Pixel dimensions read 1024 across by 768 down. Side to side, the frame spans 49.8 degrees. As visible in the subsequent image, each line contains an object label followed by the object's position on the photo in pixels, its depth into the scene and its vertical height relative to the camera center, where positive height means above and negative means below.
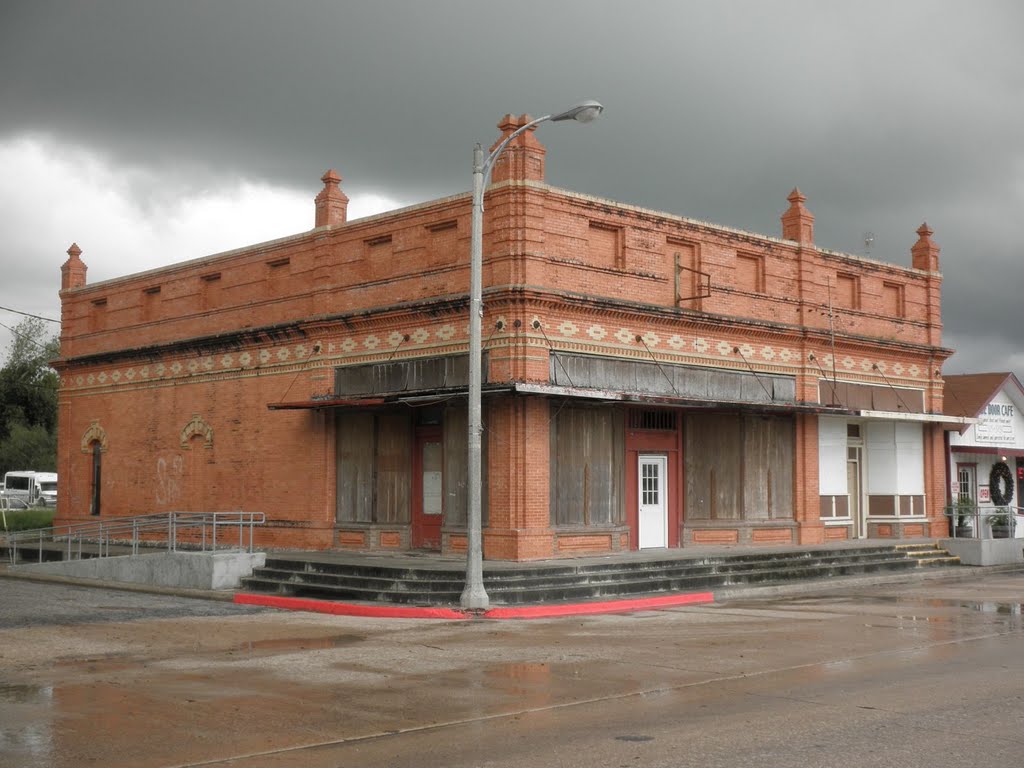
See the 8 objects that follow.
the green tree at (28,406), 64.81 +4.71
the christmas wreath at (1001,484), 32.81 -0.10
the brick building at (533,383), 21.77 +2.28
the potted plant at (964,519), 30.29 -1.08
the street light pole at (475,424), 17.75 +0.95
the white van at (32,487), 57.94 -0.22
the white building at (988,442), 32.44 +1.14
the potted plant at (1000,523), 30.02 -1.15
